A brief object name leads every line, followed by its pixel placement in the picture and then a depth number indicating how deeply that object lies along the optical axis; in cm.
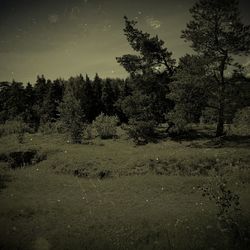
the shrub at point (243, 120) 2682
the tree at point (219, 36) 2792
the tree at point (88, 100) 7419
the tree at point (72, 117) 3450
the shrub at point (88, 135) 3847
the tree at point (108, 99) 7756
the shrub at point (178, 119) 2929
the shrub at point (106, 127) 3859
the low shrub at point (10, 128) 4535
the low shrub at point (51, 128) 4520
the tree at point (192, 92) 2917
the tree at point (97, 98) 7594
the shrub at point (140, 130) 3403
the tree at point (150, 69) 3532
